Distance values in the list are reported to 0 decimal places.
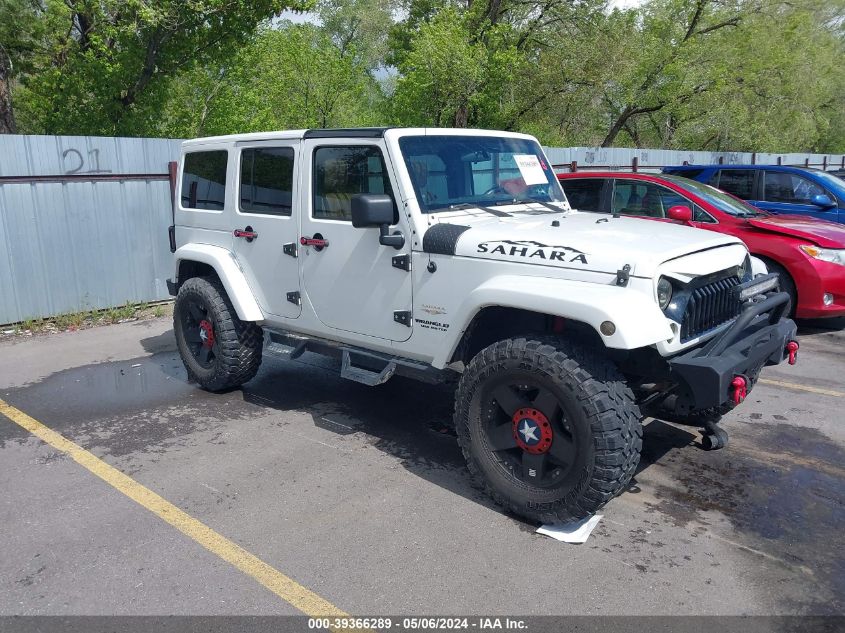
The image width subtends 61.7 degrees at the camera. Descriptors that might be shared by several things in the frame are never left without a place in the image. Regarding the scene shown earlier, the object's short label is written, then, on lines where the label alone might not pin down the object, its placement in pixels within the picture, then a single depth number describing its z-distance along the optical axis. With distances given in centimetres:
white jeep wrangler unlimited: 350
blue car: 1014
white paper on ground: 367
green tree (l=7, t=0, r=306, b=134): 1318
